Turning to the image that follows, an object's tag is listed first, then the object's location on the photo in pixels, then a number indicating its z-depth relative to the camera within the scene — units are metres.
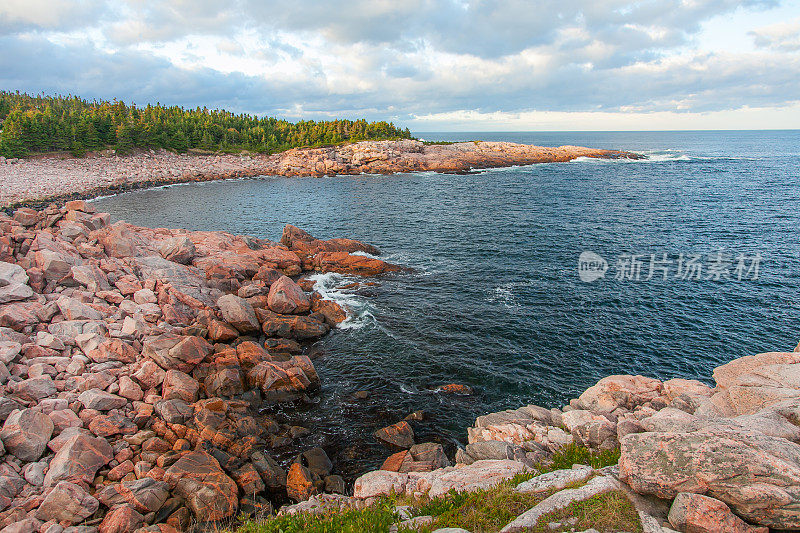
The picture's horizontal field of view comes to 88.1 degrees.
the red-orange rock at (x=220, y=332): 28.91
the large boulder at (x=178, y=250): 38.09
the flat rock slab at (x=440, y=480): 14.18
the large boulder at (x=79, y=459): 16.31
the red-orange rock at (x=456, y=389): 25.64
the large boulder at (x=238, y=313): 31.00
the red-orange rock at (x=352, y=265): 45.75
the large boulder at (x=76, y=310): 24.94
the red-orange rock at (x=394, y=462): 19.17
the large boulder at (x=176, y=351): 24.16
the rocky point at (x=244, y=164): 91.69
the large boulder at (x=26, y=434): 16.89
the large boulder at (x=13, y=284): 24.36
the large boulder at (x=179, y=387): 22.44
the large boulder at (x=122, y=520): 15.12
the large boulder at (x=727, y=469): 8.97
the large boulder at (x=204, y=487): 16.70
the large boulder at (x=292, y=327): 31.84
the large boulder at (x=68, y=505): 15.08
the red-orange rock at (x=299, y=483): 18.20
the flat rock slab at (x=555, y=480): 12.33
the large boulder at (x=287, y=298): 34.31
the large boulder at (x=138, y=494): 16.16
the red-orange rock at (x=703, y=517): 9.03
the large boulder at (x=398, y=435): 21.42
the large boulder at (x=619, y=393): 20.17
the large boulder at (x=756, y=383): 16.00
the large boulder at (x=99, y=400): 19.85
